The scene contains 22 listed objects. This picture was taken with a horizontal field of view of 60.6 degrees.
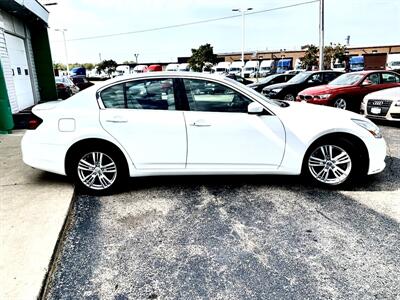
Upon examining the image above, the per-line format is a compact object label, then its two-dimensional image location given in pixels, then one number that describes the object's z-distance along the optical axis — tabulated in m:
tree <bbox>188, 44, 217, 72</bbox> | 49.50
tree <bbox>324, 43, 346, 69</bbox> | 53.09
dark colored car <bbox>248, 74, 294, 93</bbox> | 16.38
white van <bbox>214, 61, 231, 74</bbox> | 53.00
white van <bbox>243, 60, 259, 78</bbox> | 51.03
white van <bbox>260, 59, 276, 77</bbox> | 52.31
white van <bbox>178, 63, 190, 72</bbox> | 52.70
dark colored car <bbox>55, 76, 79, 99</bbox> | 17.58
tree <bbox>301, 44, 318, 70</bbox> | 51.63
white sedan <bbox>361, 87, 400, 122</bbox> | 8.50
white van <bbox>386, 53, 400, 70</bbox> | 44.66
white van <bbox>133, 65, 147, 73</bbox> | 52.44
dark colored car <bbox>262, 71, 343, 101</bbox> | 13.32
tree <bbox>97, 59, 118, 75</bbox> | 60.11
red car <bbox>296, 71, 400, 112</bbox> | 10.37
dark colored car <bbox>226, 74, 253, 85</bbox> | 21.60
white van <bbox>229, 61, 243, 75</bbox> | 51.50
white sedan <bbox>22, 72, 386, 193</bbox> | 4.17
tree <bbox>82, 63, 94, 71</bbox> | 94.62
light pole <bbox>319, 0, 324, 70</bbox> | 20.94
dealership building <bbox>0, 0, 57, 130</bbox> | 10.97
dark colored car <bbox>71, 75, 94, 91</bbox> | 26.27
